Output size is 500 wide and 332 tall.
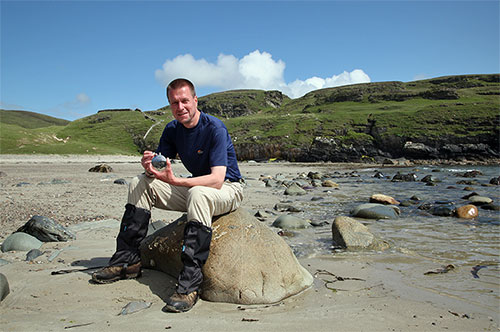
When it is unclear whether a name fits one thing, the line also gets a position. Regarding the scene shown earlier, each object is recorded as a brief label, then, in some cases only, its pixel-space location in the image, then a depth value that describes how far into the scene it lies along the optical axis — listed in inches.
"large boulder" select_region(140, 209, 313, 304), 154.9
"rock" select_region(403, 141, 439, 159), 2197.3
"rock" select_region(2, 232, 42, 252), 212.1
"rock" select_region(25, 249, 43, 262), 195.9
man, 151.9
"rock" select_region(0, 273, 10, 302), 139.0
